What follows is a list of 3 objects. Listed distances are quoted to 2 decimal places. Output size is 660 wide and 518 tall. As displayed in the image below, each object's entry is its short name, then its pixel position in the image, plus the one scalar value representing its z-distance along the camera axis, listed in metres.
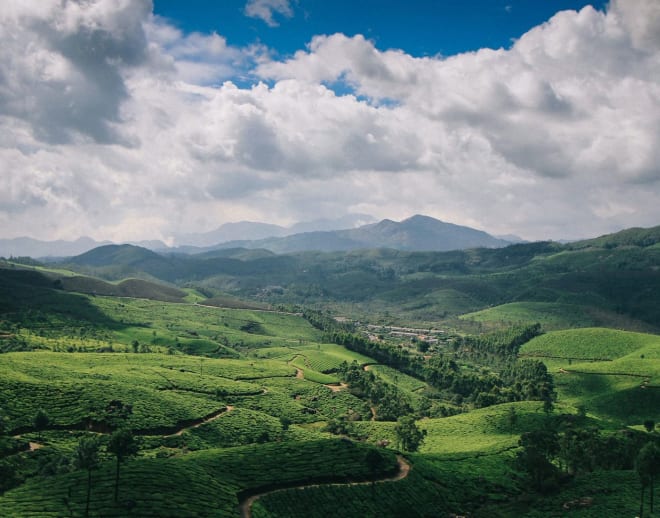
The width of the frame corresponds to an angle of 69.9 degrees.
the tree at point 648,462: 61.12
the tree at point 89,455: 52.81
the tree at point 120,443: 52.97
